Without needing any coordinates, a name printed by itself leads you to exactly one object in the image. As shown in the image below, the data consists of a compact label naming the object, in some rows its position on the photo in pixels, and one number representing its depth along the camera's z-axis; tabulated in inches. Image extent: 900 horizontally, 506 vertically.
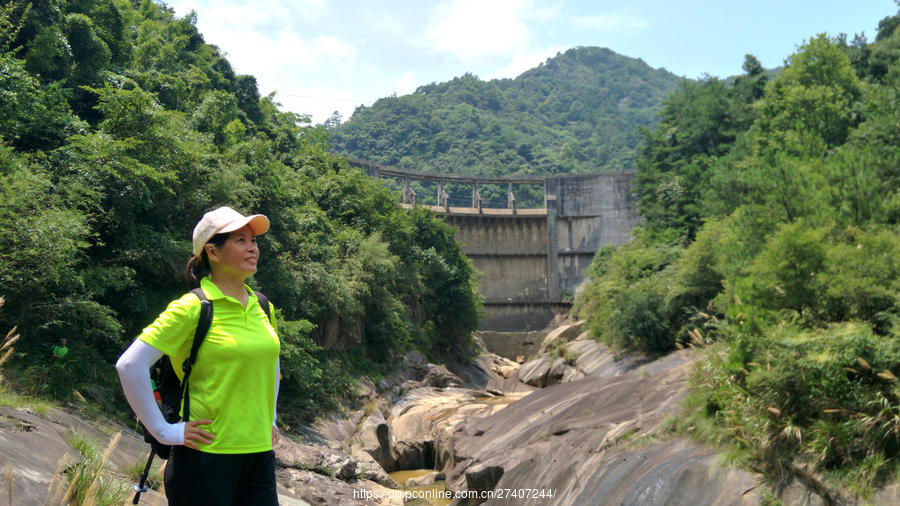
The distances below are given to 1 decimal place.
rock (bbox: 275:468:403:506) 369.7
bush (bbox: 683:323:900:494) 290.7
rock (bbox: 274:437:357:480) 419.5
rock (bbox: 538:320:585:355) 1235.9
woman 100.0
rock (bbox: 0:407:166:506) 160.9
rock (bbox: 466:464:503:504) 441.4
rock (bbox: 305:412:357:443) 589.6
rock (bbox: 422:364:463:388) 1002.1
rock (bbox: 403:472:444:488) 547.8
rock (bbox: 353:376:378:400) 754.8
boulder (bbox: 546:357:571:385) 1026.8
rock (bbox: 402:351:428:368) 1010.1
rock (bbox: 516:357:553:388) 1079.7
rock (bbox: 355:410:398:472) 590.6
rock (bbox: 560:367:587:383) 933.3
